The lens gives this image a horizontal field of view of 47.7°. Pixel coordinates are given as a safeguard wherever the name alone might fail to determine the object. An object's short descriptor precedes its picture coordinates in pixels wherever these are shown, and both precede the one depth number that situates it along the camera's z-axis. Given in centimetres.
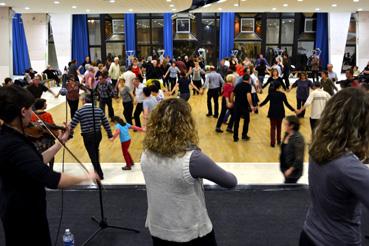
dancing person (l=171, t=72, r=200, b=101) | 1047
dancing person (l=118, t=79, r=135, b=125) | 915
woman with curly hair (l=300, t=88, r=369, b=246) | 165
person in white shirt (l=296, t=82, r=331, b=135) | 733
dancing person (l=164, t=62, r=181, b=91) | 1482
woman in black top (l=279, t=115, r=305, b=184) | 458
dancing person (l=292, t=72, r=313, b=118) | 1002
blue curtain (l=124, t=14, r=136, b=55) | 2262
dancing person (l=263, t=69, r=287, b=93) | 780
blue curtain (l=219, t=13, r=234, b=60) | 2234
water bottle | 355
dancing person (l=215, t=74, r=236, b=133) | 926
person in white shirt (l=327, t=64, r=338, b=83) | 1074
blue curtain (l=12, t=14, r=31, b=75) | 2344
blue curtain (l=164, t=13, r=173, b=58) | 2236
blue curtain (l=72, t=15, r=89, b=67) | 2265
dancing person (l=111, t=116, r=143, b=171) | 627
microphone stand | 407
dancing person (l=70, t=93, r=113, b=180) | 560
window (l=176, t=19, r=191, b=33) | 2330
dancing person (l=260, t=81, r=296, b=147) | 764
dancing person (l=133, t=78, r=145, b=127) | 913
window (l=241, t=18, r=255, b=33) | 2323
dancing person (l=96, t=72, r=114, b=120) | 986
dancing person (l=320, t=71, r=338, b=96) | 895
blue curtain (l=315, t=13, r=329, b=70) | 2233
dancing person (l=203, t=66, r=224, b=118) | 1031
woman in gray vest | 197
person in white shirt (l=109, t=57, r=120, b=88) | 1423
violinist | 192
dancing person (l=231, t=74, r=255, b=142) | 816
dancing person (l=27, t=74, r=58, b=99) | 861
